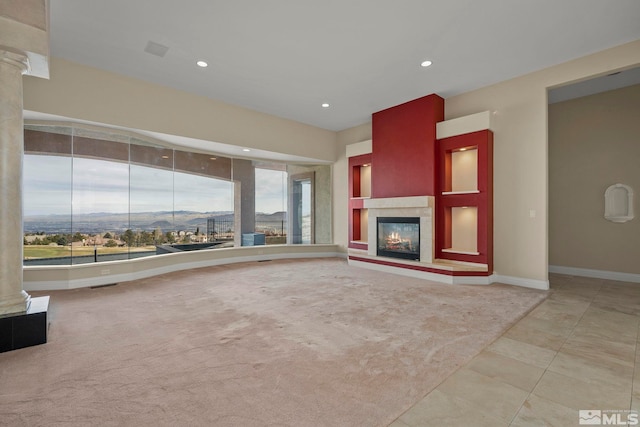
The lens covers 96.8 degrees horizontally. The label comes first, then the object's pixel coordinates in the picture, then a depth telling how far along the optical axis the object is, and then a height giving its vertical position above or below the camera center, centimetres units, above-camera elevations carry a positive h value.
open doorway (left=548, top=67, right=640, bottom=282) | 536 +86
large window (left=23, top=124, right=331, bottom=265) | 514 +39
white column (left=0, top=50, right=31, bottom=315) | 284 +36
